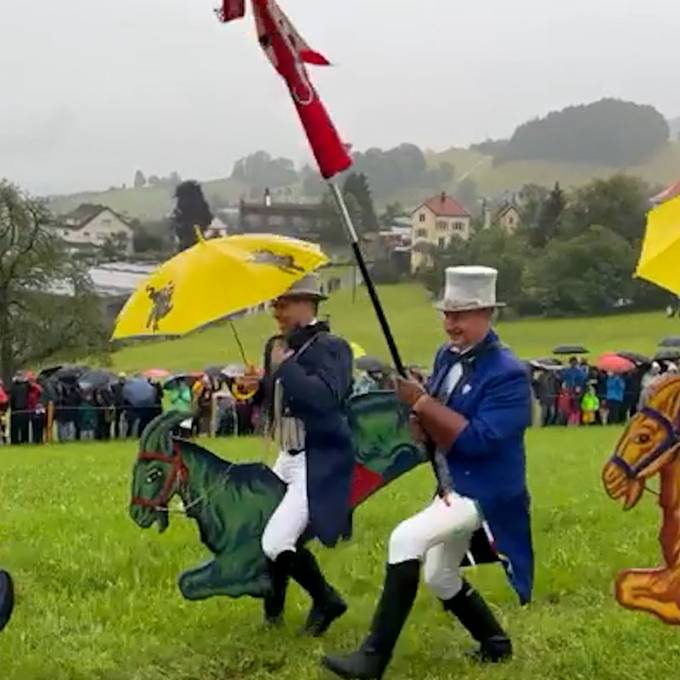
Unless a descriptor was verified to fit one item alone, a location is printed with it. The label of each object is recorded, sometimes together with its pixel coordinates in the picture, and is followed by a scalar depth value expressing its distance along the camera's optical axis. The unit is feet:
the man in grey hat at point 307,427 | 23.21
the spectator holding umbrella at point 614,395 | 86.69
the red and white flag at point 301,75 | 19.97
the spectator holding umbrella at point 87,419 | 77.61
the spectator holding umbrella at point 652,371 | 77.41
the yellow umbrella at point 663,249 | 18.95
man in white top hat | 20.79
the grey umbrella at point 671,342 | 97.19
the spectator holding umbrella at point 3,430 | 73.96
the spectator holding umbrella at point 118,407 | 78.28
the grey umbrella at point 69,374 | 80.12
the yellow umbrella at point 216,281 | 22.90
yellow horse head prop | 19.69
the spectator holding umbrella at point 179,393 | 72.54
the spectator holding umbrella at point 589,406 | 86.74
